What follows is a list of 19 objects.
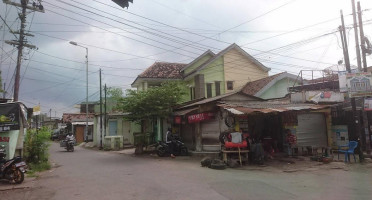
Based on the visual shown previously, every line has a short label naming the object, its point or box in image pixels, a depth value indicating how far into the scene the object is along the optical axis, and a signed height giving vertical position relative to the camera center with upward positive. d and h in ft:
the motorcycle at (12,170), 31.14 -3.85
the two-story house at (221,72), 84.02 +17.21
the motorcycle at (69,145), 77.92 -3.25
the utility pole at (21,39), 61.21 +21.63
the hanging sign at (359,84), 44.68 +6.19
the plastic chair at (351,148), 43.45 -3.68
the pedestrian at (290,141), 49.06 -2.59
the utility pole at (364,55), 47.30 +11.33
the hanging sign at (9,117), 35.96 +2.28
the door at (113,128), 93.15 +1.17
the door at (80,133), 128.26 -0.11
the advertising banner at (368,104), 50.84 +3.44
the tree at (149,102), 59.26 +5.87
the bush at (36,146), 45.65 -1.84
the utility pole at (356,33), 48.62 +15.39
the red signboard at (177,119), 59.76 +2.16
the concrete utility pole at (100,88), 85.66 +12.92
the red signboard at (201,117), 50.52 +2.16
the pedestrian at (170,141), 56.59 -2.23
